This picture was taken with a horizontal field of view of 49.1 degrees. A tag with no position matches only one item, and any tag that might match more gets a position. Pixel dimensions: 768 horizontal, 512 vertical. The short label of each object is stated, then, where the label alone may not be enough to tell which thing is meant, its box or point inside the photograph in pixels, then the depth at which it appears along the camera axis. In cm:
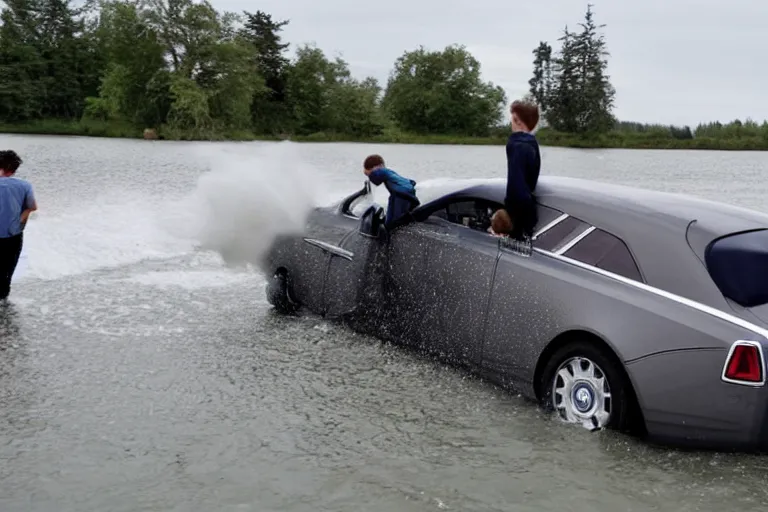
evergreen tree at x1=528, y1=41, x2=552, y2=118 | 12575
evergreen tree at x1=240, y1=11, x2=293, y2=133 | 10181
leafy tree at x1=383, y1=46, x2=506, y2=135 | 11356
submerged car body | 458
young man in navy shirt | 593
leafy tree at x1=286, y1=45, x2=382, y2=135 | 10362
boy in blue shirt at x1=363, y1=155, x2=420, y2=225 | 711
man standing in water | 895
